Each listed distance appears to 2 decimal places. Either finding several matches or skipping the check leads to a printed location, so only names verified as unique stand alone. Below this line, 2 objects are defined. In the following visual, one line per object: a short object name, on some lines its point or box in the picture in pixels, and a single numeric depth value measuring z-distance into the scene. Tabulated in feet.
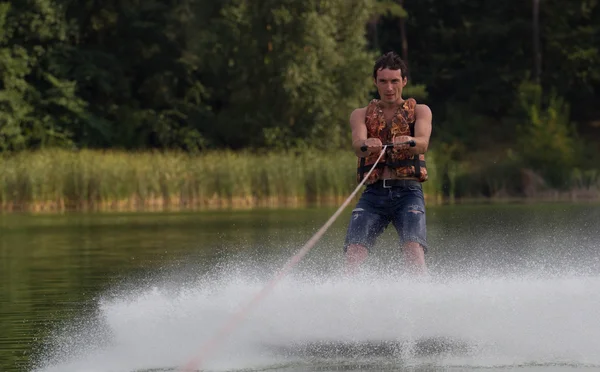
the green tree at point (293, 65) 297.53
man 57.31
